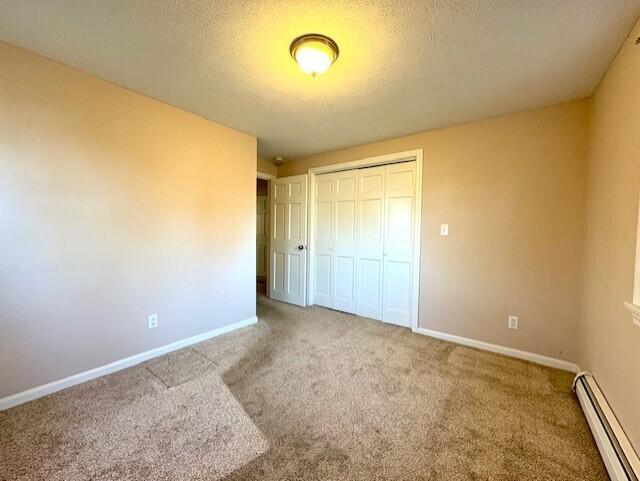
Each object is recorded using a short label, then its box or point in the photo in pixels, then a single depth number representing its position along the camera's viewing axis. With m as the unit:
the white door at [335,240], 3.89
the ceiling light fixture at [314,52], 1.65
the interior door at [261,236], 6.09
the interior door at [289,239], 4.29
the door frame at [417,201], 3.22
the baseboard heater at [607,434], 1.27
